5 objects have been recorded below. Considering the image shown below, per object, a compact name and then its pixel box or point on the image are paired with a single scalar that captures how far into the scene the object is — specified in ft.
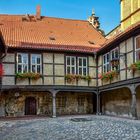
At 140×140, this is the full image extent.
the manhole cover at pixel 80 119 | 26.64
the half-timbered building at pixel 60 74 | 29.32
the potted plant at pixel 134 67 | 23.36
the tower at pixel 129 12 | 31.98
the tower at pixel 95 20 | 51.85
